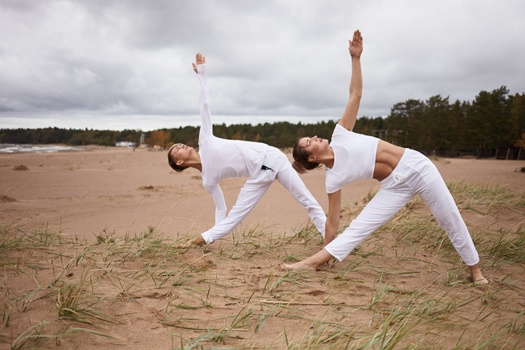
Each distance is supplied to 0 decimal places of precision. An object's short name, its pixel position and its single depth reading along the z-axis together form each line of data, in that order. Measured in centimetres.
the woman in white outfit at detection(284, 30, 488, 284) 326
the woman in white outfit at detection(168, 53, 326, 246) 416
